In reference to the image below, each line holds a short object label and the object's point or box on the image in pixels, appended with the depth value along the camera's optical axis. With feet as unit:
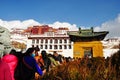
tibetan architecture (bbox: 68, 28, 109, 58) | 36.33
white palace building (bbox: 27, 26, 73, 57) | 141.67
